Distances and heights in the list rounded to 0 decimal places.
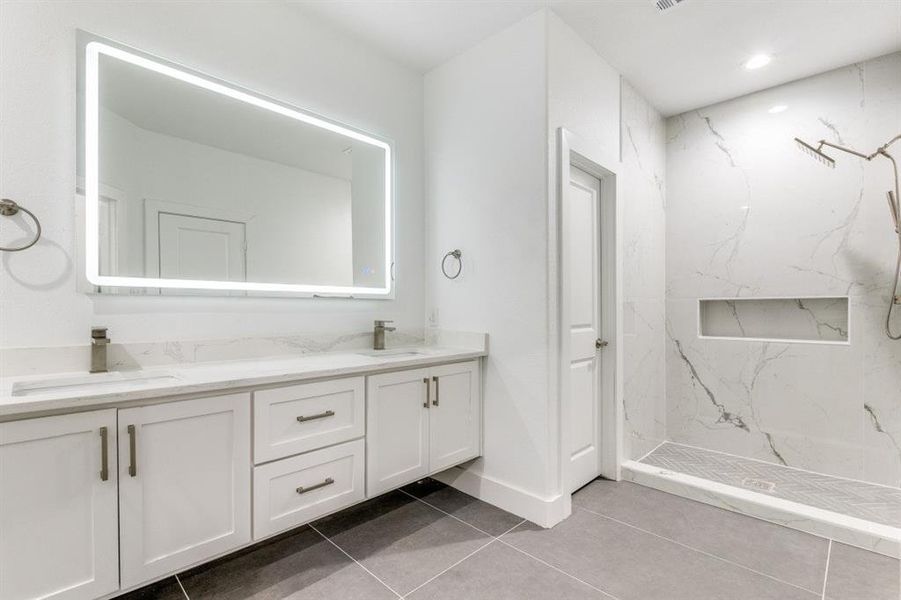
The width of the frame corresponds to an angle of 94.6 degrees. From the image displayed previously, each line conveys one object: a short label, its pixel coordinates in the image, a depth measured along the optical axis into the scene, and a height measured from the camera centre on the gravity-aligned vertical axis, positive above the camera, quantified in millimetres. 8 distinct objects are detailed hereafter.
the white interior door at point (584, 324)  2545 -151
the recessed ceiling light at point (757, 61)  2635 +1528
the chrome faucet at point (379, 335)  2467 -198
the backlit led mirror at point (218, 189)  1690 +557
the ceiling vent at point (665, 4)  2137 +1528
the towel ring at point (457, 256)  2604 +287
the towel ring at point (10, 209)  1463 +342
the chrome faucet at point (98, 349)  1584 -172
